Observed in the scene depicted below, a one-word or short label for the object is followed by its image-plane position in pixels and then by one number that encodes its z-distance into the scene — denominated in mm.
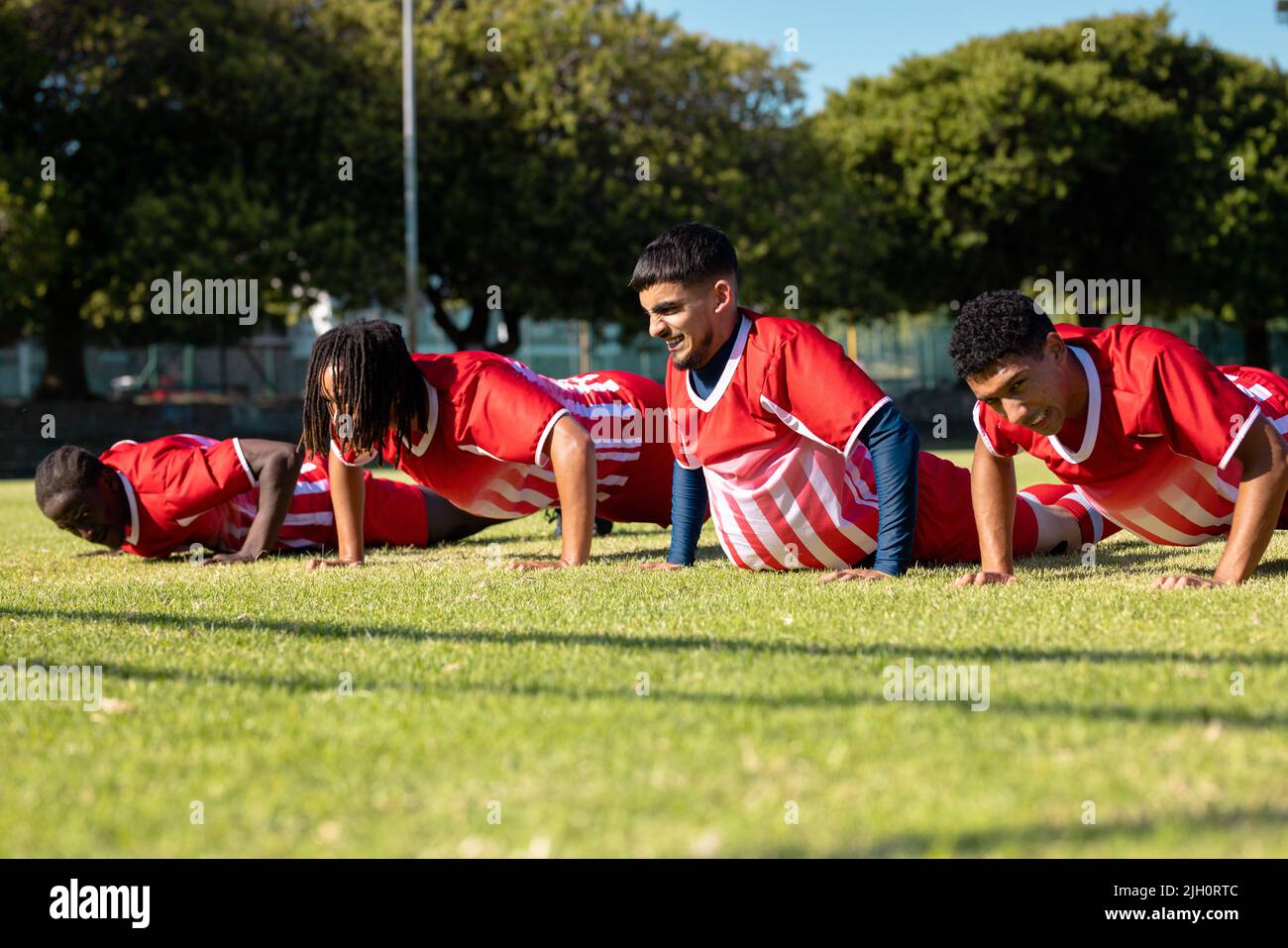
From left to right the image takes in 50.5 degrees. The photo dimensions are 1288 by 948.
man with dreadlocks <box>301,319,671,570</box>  7129
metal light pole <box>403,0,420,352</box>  27203
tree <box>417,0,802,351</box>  30047
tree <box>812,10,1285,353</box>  34750
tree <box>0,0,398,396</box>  26844
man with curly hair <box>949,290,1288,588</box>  5418
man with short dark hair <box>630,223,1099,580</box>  6164
